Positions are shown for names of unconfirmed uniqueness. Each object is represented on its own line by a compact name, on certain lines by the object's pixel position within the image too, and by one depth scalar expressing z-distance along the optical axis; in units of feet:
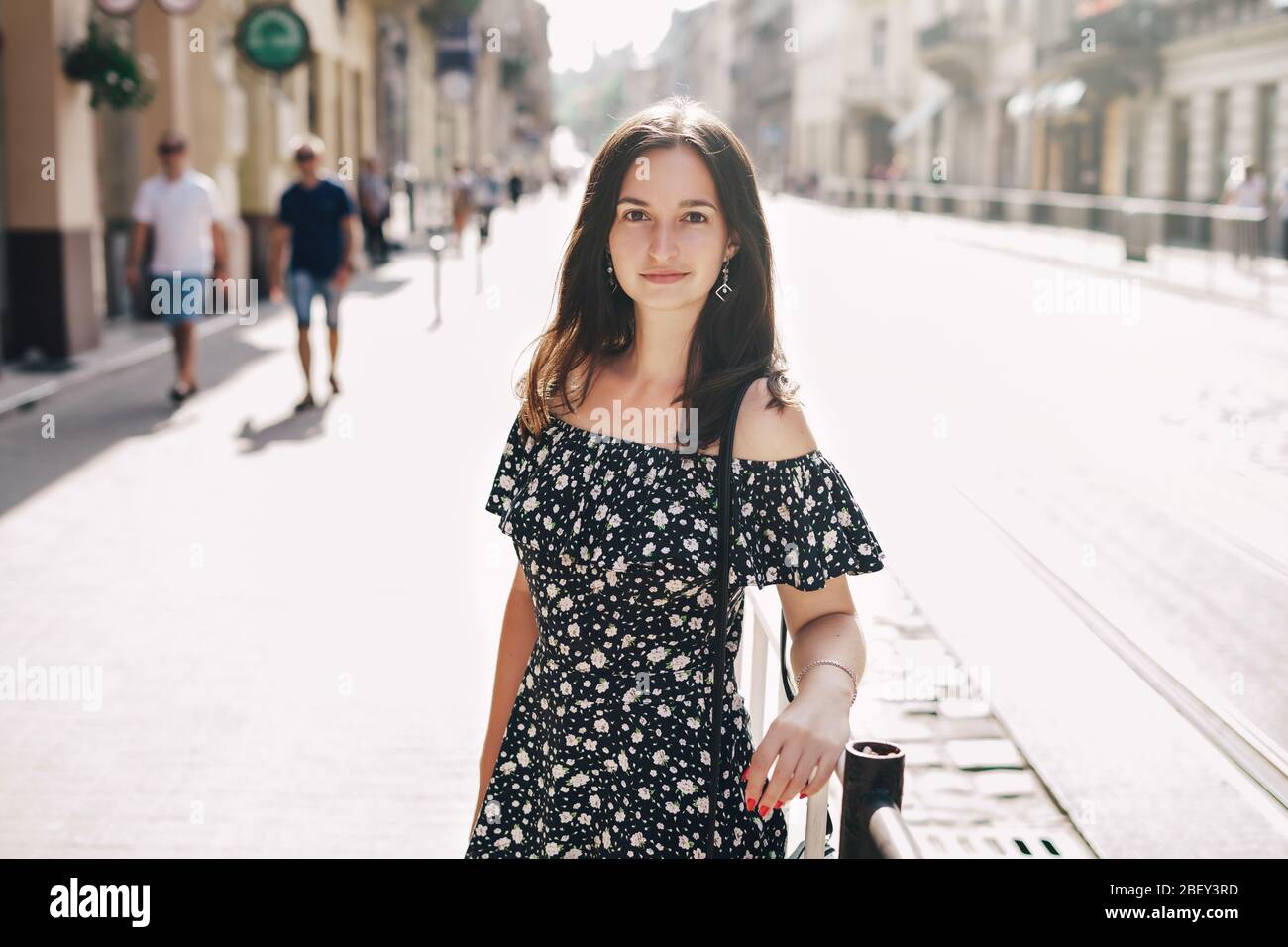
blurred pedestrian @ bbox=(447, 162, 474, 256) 105.29
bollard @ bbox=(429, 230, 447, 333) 56.13
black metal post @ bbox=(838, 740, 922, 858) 6.31
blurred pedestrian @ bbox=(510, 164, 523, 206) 176.86
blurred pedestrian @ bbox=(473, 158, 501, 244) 110.83
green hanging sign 62.49
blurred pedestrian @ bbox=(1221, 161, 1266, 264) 77.82
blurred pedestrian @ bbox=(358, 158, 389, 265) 85.05
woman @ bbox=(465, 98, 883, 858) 6.77
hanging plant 45.55
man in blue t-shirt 38.55
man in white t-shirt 38.47
